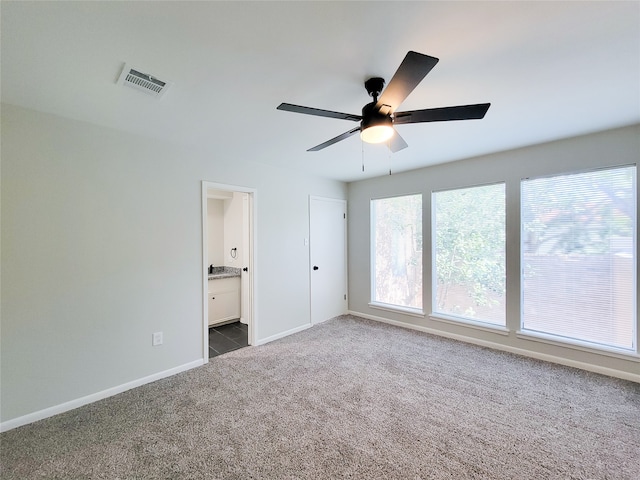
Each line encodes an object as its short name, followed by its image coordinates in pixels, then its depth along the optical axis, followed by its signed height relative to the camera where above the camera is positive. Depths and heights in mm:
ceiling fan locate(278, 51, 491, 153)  1351 +769
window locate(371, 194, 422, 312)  4145 -186
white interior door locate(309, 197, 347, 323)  4375 -286
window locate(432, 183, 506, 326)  3418 -185
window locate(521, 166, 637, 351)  2656 -194
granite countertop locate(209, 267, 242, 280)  4245 -541
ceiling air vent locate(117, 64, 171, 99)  1679 +1062
